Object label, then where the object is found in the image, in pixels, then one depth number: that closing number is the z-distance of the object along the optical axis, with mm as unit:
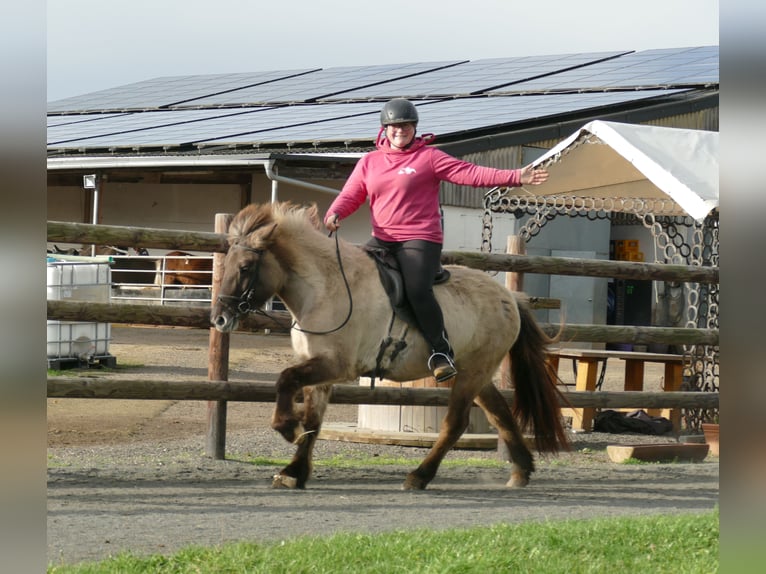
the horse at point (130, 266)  25986
